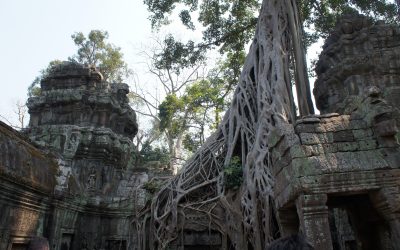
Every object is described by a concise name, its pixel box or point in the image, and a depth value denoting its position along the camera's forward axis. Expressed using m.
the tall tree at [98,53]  20.22
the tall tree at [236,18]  8.87
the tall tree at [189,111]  15.61
